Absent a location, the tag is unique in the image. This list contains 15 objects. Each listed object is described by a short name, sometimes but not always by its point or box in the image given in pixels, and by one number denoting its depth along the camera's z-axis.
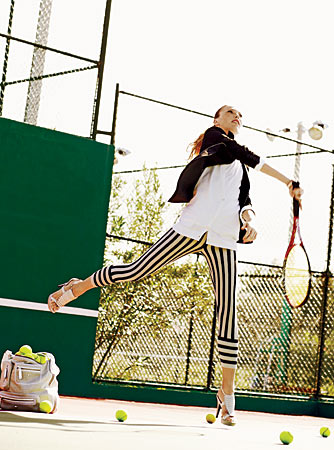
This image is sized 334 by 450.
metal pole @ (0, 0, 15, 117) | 6.47
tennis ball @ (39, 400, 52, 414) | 4.66
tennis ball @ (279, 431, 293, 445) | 4.29
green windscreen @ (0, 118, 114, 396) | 6.23
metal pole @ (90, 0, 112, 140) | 6.70
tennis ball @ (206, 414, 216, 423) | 5.18
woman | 4.76
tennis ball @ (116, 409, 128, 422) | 4.63
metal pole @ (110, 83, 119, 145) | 6.79
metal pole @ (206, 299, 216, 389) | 7.68
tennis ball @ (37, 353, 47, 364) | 4.76
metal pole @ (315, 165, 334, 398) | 8.49
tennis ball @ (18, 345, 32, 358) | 4.76
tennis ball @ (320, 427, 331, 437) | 5.16
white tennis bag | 4.59
